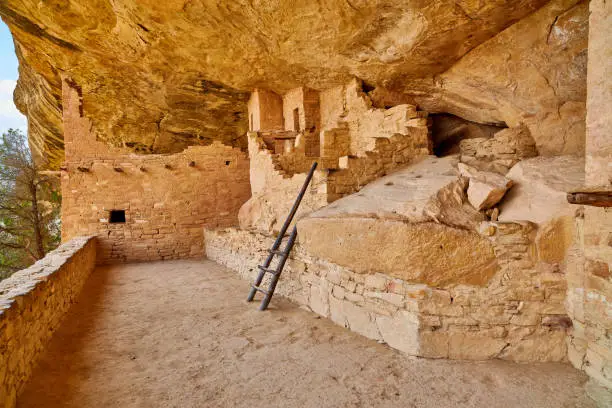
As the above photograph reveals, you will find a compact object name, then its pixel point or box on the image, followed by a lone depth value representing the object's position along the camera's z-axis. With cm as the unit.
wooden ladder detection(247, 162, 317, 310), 433
